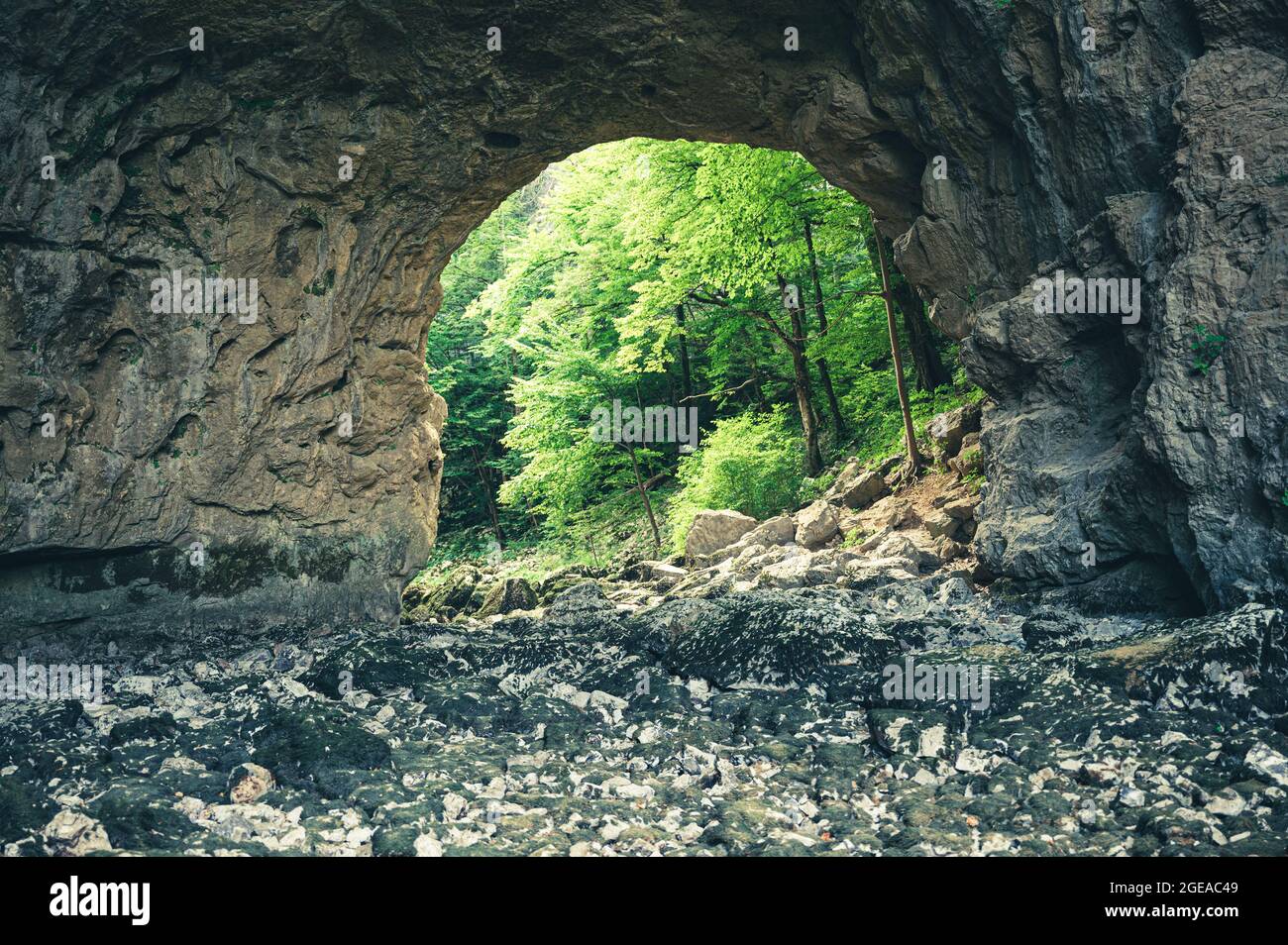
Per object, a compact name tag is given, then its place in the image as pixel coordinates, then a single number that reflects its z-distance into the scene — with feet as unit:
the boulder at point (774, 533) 53.62
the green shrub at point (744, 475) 63.05
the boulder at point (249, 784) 23.66
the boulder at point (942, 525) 43.01
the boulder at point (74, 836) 20.61
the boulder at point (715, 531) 57.11
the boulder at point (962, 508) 43.29
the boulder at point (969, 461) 47.39
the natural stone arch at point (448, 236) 28.45
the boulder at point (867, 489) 53.93
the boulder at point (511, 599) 49.99
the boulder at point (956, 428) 50.24
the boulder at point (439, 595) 58.29
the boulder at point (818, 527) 51.39
